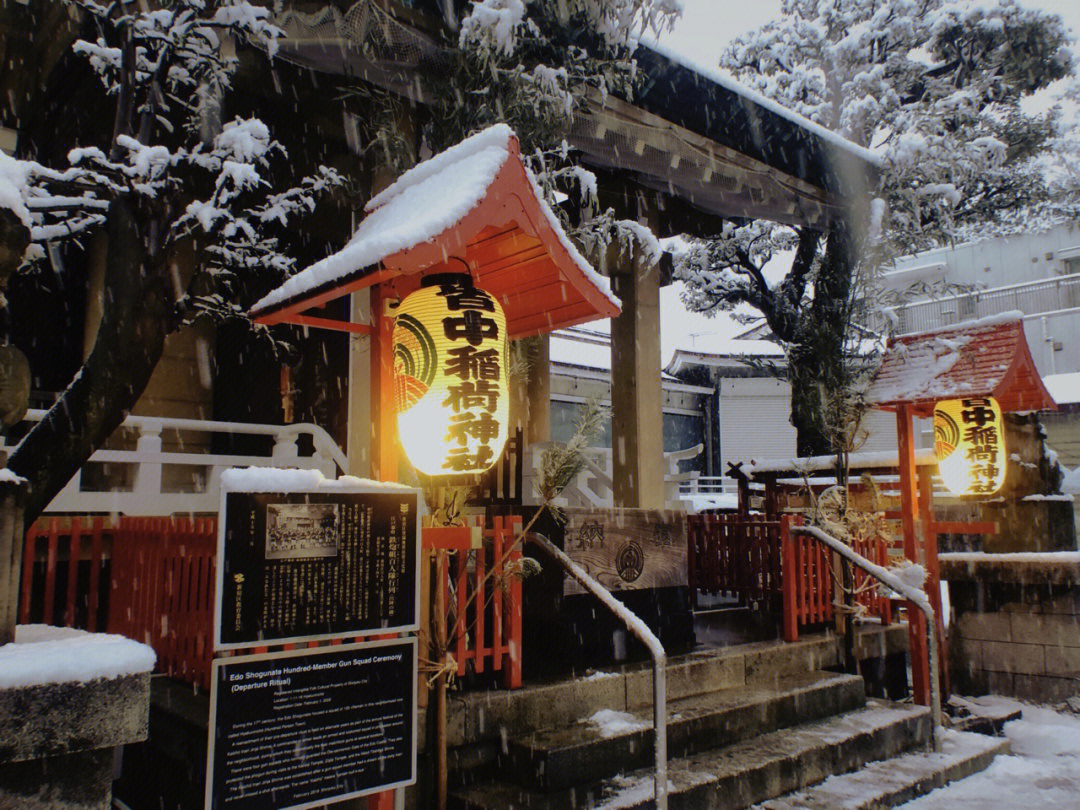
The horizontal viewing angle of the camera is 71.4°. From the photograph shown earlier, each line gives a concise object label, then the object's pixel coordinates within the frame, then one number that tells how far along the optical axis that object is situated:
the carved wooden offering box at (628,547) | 6.68
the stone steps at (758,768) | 4.81
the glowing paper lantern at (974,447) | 9.24
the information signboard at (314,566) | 3.54
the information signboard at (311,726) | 3.41
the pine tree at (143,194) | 4.73
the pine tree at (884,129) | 13.59
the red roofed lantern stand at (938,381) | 8.97
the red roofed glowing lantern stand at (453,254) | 4.17
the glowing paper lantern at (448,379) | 4.68
